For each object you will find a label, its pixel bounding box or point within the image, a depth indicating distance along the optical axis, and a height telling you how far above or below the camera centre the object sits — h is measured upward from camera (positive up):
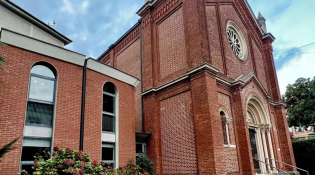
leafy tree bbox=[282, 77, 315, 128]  23.95 +4.48
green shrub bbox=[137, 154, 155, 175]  11.71 -0.62
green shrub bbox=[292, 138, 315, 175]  19.56 -0.78
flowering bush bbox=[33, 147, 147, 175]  5.99 -0.30
